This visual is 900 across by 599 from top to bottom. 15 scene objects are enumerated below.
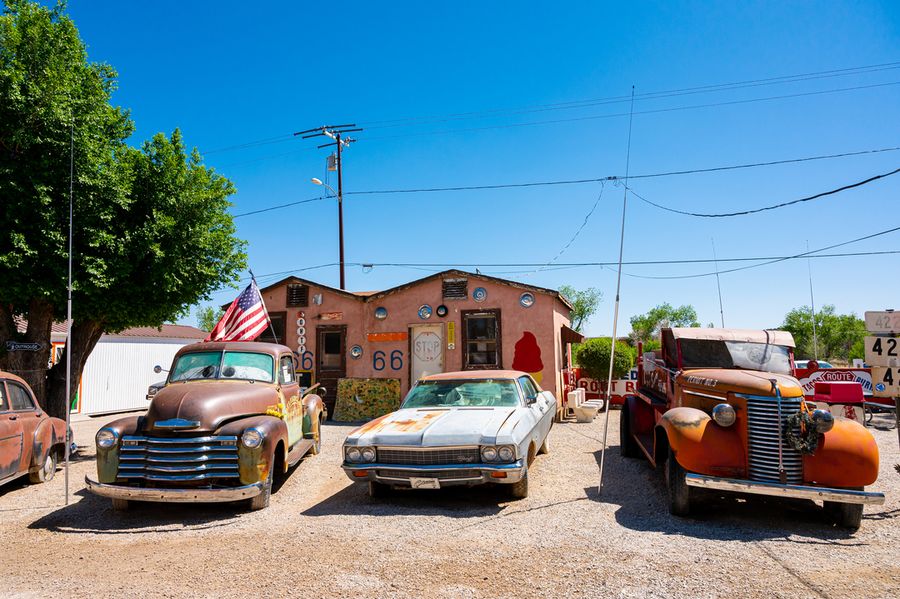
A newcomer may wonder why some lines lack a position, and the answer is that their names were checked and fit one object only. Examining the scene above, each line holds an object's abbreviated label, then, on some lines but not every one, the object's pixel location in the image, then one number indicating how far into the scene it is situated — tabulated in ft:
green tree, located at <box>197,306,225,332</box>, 221.15
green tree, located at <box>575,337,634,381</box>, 59.31
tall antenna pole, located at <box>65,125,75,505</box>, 24.06
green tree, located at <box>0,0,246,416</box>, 28.84
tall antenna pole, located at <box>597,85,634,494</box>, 24.21
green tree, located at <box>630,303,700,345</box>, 259.80
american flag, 36.88
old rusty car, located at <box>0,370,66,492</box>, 23.66
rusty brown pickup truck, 20.07
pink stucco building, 49.21
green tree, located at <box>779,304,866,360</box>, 187.93
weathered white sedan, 20.36
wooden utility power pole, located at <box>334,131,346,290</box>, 71.41
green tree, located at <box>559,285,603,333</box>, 234.58
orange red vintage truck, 18.08
